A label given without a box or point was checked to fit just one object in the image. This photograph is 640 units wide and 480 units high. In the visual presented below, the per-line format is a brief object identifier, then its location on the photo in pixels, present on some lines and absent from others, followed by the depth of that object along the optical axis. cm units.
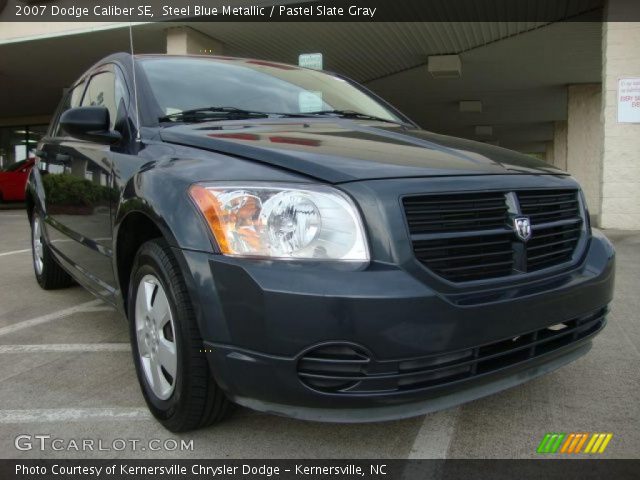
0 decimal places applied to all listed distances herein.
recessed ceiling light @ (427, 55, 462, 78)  1408
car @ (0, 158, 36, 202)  1717
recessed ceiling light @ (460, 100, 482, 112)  2155
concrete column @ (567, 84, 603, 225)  1792
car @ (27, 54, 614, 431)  180
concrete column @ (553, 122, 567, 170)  2599
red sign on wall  871
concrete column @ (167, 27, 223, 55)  1162
